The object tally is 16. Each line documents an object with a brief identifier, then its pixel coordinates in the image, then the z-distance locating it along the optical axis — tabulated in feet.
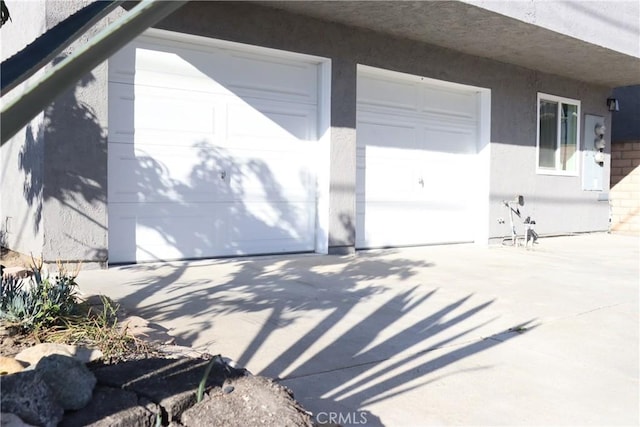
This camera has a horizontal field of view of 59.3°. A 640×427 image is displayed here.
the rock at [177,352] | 9.51
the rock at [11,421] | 5.73
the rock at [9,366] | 8.41
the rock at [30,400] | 5.92
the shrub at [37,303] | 10.78
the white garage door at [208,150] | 21.76
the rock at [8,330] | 10.66
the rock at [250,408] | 6.77
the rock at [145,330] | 10.92
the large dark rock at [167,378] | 6.92
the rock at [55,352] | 9.05
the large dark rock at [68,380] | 6.45
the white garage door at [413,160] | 29.32
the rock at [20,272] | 16.03
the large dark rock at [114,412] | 6.23
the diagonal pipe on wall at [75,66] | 3.65
